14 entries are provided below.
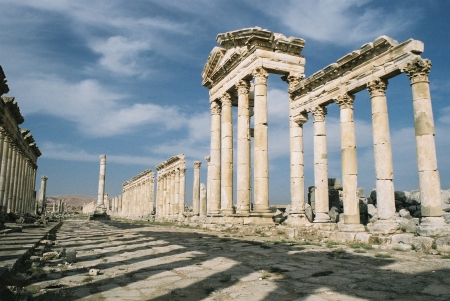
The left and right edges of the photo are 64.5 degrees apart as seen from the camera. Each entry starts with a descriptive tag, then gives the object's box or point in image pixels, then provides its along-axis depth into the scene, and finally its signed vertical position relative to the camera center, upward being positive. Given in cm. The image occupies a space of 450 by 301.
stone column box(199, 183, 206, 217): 3378 +74
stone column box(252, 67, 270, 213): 1680 +284
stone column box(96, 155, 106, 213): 4600 +336
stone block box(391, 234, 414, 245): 1017 -90
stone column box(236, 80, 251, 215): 1789 +292
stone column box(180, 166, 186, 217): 3578 +194
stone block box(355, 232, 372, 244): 1140 -95
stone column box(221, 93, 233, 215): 1950 +273
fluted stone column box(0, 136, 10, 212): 2384 +213
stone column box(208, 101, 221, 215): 2112 +214
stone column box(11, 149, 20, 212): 2886 +185
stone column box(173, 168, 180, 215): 3704 +160
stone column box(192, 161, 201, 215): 3362 +213
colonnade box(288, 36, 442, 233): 1066 +259
